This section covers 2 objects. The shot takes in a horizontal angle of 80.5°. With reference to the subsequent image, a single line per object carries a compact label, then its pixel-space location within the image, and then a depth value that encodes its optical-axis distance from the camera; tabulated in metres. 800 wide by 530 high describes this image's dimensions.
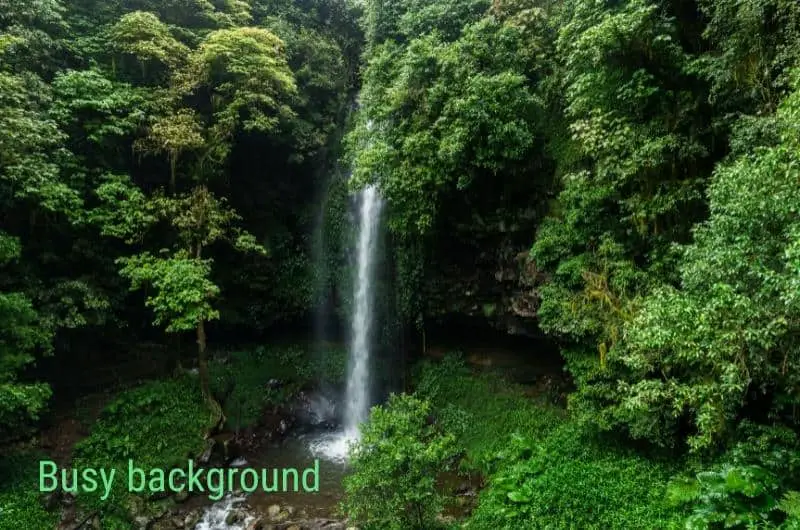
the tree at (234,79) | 13.91
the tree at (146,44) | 13.52
